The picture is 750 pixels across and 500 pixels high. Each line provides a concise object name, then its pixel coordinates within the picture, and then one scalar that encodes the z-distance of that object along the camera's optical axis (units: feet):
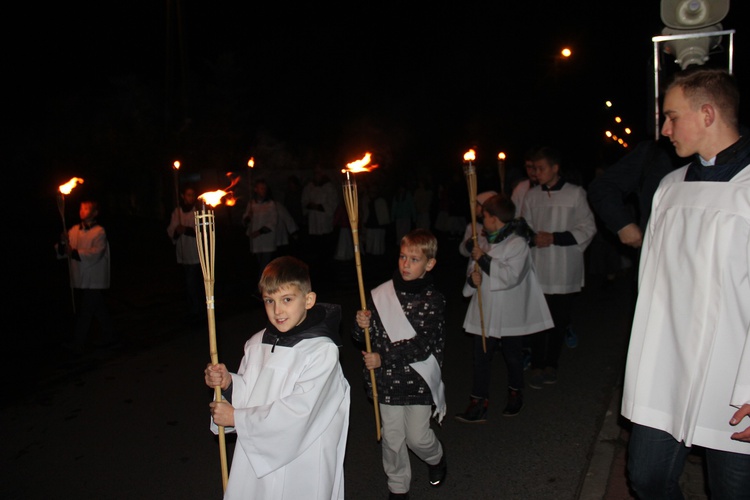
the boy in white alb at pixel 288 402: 9.82
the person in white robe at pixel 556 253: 20.71
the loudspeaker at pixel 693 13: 15.05
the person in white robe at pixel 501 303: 18.03
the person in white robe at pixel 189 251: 31.19
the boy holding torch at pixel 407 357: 13.43
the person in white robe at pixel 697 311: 8.56
